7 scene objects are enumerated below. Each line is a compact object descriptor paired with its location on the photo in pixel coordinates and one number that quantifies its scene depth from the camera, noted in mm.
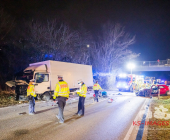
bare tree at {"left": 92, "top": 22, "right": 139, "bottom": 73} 28078
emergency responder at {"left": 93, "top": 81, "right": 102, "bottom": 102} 11555
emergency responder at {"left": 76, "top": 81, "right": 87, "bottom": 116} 7094
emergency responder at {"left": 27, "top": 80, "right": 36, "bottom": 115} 7149
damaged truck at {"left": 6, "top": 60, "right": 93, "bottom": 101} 11234
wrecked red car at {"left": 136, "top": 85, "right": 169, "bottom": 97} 15290
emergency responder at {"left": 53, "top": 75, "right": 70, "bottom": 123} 5785
